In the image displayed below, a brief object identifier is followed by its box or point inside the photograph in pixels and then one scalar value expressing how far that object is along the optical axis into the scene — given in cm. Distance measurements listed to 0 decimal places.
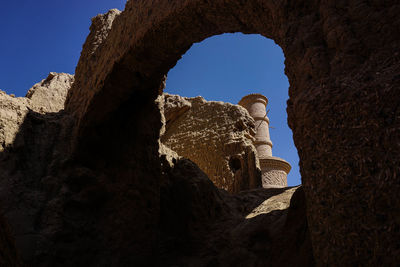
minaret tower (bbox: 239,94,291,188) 1359
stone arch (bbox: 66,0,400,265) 135
